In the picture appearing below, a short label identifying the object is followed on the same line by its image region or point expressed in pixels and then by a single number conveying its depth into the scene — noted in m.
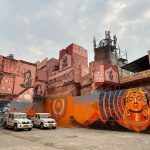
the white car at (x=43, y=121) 18.06
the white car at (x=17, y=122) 16.12
